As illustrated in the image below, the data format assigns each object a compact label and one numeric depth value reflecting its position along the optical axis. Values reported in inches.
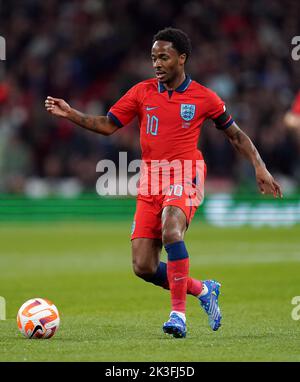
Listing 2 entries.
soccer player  643.5
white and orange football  609.3
